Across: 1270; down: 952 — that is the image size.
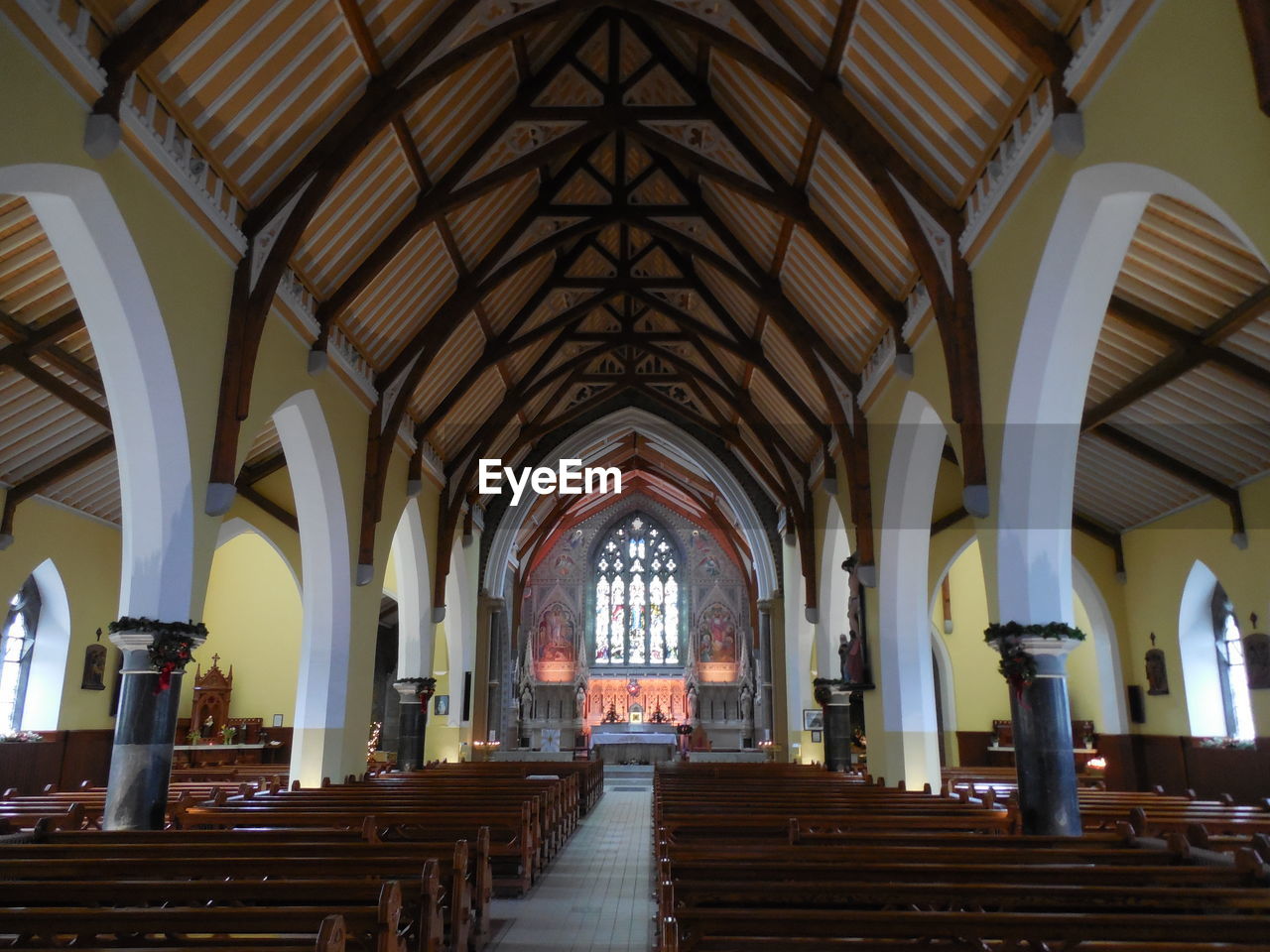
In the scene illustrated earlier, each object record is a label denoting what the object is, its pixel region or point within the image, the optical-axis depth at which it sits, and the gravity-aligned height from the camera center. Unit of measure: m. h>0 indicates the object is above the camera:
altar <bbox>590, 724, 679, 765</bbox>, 25.77 -0.67
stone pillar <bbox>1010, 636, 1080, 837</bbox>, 7.45 -0.20
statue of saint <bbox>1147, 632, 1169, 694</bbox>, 14.52 +0.73
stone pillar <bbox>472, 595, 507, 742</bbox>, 21.47 +1.29
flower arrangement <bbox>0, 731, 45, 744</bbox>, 13.48 -0.37
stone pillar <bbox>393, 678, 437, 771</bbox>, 16.64 -0.07
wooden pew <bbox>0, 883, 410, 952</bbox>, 3.39 -0.73
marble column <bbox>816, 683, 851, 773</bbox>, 16.28 -0.12
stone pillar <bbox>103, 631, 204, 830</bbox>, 7.53 -0.22
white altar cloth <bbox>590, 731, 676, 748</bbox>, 25.66 -0.57
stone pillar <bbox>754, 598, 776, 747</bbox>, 21.38 +0.95
